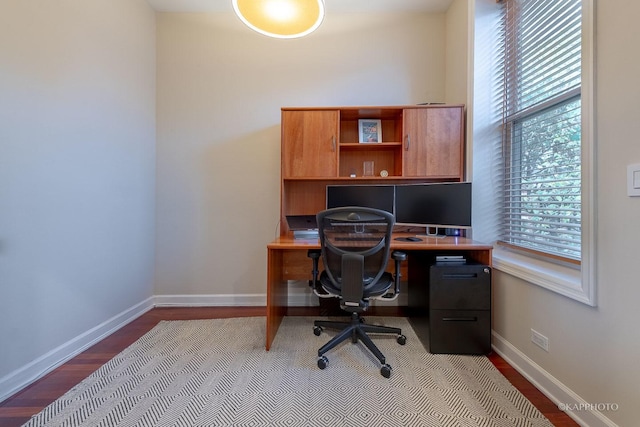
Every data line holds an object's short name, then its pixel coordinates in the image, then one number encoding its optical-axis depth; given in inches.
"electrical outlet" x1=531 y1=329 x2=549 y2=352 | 55.1
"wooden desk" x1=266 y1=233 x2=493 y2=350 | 69.4
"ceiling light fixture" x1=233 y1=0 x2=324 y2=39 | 51.7
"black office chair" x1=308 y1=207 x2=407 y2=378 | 59.9
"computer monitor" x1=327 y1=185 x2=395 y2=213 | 89.1
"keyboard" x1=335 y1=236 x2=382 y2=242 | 63.4
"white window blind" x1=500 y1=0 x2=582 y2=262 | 54.7
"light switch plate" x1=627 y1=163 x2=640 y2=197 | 38.4
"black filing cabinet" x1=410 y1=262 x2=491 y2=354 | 66.7
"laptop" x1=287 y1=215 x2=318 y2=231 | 86.4
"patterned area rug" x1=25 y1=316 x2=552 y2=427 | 48.5
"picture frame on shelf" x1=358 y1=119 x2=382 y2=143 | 92.3
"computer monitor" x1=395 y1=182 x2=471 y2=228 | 74.9
